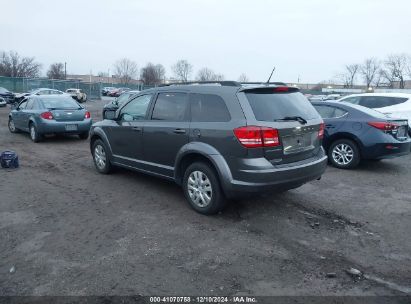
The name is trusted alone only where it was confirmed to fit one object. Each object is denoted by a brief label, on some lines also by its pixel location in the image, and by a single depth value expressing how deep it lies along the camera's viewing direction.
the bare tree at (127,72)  102.81
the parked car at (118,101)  16.70
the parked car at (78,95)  35.92
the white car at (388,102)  10.58
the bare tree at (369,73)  99.75
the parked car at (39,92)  28.56
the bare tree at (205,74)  97.47
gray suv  4.41
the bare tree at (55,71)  82.43
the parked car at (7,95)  28.77
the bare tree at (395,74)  85.69
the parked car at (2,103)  24.87
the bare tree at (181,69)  100.78
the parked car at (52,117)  10.61
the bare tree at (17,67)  69.12
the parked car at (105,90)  52.50
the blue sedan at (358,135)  7.45
